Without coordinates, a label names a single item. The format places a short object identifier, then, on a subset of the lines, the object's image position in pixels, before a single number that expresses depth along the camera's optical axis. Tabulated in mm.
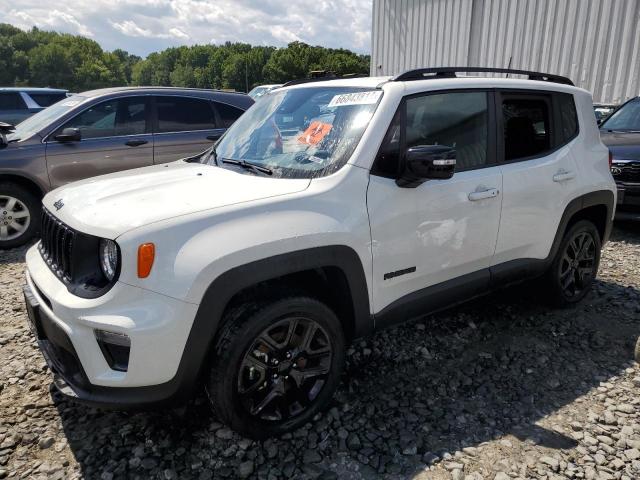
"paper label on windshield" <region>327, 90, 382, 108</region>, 2648
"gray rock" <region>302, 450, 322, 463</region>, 2287
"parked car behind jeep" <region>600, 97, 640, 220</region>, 5648
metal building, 10164
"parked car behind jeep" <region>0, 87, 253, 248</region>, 5316
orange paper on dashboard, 2663
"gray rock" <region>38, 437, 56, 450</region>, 2340
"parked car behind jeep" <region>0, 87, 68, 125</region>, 10266
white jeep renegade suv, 1981
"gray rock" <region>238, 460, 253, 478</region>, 2193
